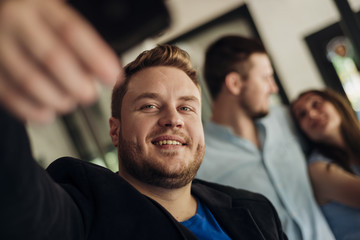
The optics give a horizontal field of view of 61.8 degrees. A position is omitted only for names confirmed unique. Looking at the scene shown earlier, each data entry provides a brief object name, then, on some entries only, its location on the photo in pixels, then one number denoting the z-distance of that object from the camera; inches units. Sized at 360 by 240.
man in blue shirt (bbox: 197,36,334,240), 34.9
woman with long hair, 35.1
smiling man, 19.0
